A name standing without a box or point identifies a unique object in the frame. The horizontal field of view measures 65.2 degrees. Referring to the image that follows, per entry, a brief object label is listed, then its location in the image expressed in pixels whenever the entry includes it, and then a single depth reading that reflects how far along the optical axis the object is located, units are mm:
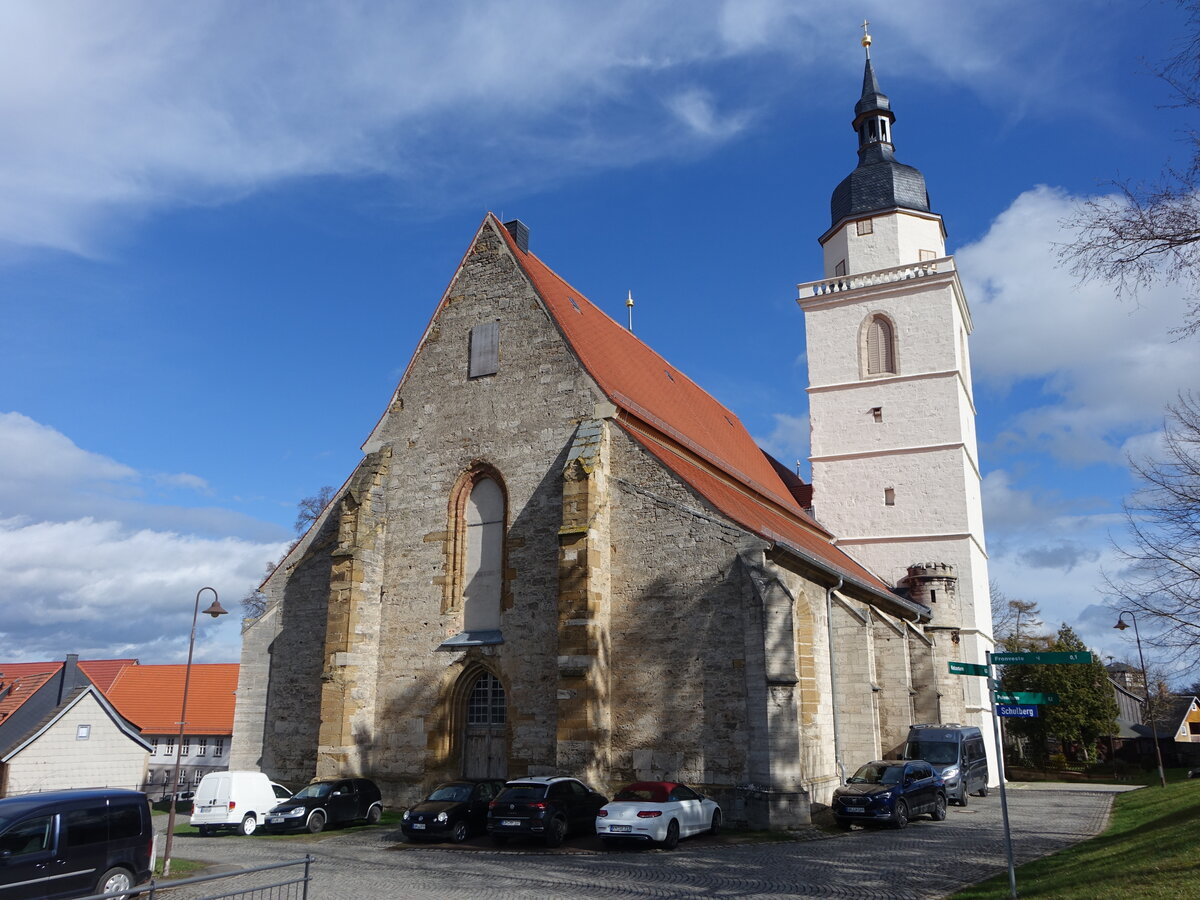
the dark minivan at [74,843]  10953
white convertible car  15141
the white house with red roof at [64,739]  29938
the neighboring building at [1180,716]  57656
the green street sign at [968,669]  11266
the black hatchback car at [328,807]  18250
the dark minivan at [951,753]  23125
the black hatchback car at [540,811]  15672
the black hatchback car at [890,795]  17562
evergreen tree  42250
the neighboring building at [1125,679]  65412
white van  18969
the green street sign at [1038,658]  10508
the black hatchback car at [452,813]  16438
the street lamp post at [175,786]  13884
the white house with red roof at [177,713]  38594
